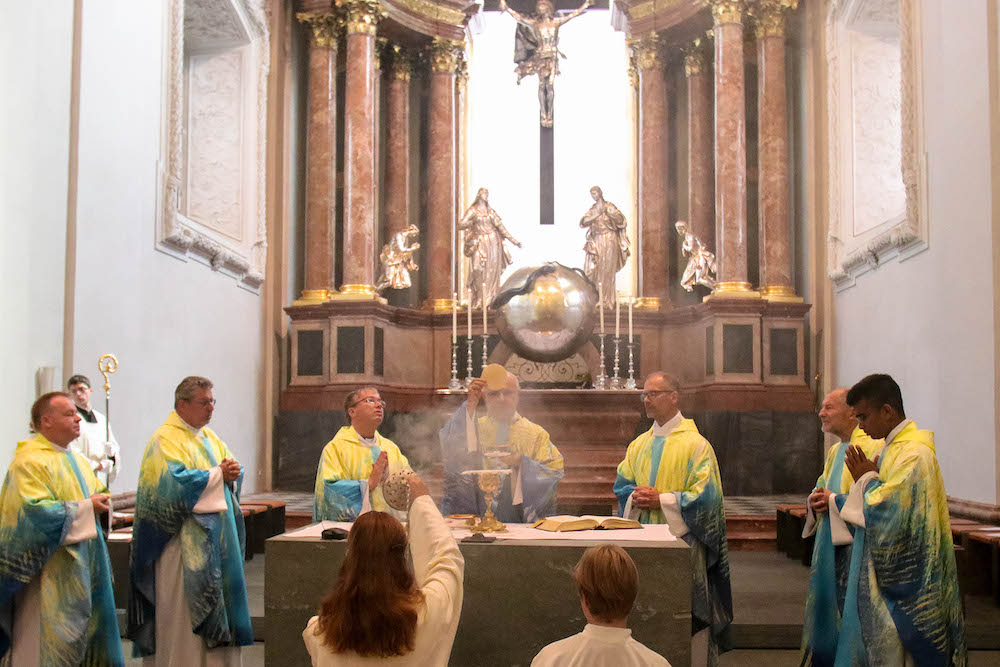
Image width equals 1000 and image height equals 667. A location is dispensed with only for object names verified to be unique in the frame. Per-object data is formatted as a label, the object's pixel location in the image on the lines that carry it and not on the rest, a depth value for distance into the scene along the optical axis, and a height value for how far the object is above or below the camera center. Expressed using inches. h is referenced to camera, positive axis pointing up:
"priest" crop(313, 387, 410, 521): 223.1 -15.4
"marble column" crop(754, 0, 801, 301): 518.6 +119.0
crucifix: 554.6 +177.5
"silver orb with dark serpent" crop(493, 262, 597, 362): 460.1 +36.7
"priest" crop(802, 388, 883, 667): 199.0 -37.2
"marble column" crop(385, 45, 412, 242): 577.3 +135.5
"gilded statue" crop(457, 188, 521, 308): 537.6 +76.8
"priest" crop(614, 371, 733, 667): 208.4 -21.4
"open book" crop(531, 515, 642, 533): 192.1 -24.1
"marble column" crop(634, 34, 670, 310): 561.3 +125.8
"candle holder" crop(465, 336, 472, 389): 484.5 +16.1
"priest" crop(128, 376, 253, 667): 203.2 -31.9
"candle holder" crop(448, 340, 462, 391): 494.3 +9.9
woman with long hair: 109.0 -23.0
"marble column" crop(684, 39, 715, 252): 552.7 +129.6
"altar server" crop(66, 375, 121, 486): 299.3 -13.4
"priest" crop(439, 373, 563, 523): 229.8 -15.6
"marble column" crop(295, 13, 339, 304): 538.3 +120.9
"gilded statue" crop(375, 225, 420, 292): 531.8 +68.3
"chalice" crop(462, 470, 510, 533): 190.5 -19.4
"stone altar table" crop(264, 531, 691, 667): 173.8 -34.3
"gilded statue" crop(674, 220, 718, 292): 520.8 +65.7
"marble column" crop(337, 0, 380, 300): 522.0 +120.4
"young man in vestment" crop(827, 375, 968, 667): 171.8 -25.2
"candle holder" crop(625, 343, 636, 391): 476.0 +7.7
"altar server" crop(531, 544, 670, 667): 113.3 -25.0
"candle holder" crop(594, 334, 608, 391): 491.5 +6.5
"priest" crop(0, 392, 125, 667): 181.5 -26.8
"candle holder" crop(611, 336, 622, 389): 485.7 +5.5
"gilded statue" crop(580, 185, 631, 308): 527.8 +76.0
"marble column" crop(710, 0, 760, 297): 512.1 +119.2
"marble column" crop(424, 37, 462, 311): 576.7 +129.4
